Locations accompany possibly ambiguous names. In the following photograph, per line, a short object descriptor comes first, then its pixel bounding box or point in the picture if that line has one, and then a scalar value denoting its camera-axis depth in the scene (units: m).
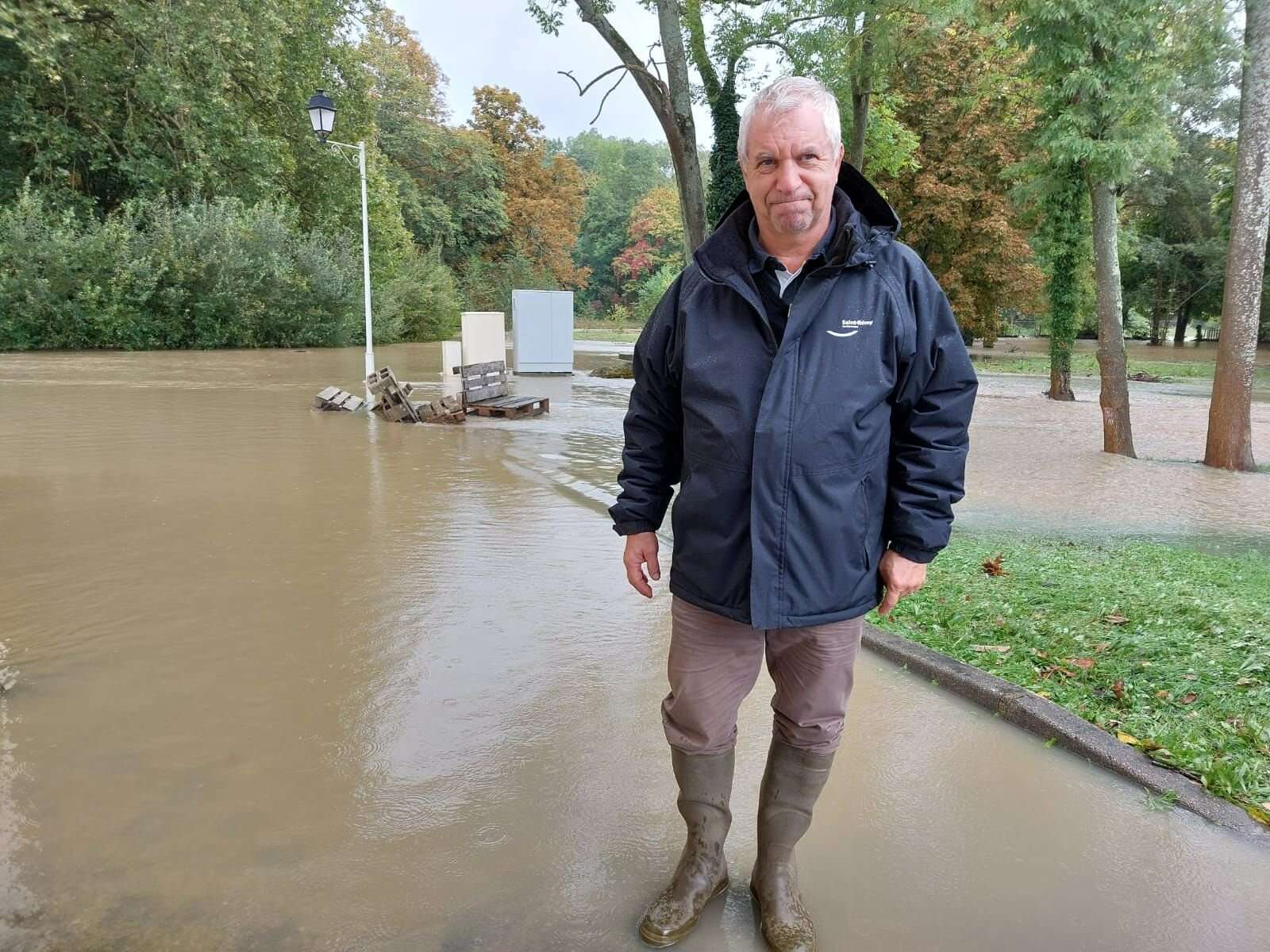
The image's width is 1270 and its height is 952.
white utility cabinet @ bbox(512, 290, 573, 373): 20.06
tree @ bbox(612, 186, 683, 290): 59.53
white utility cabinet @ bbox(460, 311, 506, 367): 13.19
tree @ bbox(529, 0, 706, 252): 14.27
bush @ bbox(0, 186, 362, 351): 21.67
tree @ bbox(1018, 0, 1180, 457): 10.12
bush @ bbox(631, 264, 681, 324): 37.03
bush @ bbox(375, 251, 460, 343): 32.34
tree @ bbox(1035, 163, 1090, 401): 15.03
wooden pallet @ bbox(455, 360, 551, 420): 12.62
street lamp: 15.22
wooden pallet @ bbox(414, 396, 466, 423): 11.97
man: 2.15
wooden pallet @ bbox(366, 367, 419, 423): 11.97
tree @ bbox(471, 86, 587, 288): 50.31
